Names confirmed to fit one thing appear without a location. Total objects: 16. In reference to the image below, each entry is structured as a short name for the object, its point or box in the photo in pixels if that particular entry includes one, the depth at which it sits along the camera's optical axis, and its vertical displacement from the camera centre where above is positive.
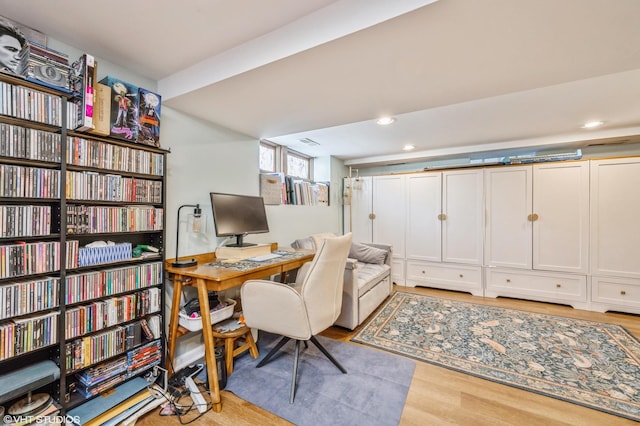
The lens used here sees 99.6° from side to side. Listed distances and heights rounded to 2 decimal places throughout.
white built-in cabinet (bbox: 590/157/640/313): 3.02 -0.25
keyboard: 2.13 -0.37
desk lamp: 1.82 -0.22
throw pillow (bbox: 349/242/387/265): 3.55 -0.55
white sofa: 2.61 -0.73
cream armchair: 1.66 -0.56
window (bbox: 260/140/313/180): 3.35 +0.71
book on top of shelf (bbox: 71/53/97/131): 1.36 +0.63
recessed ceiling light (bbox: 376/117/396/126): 2.70 +0.93
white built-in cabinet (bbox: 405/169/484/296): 3.81 -0.25
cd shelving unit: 1.21 -0.18
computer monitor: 2.16 -0.03
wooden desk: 1.63 -0.46
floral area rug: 1.79 -1.15
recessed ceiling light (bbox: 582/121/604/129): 2.81 +0.94
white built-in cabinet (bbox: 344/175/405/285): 4.30 +0.00
